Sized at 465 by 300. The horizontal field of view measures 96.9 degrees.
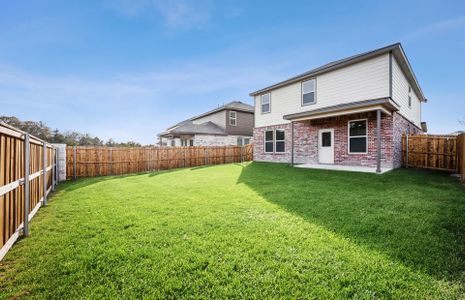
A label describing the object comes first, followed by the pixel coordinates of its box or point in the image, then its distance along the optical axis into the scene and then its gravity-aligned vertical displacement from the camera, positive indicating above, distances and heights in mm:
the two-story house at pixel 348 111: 9633 +1873
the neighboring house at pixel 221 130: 20703 +1954
